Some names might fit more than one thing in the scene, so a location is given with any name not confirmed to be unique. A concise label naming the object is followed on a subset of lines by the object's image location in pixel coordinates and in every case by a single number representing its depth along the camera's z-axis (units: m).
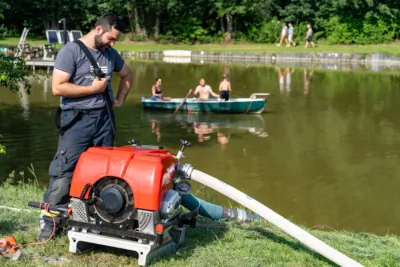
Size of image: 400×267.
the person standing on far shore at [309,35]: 35.75
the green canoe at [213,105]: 16.80
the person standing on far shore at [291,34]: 36.10
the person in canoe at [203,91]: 17.70
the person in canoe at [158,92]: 17.70
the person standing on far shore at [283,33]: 36.25
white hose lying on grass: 3.67
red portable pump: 3.58
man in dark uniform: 4.02
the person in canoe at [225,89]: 17.23
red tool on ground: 3.73
